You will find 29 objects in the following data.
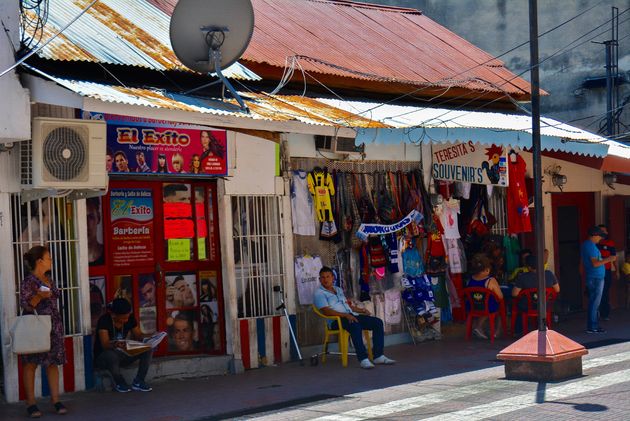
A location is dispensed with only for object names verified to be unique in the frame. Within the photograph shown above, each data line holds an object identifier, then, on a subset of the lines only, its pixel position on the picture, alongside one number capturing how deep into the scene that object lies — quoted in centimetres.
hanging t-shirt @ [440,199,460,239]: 1611
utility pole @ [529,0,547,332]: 1133
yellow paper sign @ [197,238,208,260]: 1315
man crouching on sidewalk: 1134
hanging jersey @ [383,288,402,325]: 1517
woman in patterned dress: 1009
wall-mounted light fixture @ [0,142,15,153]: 1063
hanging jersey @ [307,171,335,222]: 1403
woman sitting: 1544
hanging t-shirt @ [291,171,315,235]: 1384
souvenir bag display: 1528
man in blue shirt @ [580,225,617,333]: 1588
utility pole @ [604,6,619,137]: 2322
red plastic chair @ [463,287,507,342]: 1541
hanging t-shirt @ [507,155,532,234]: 1717
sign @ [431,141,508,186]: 1600
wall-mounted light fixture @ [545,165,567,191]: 1881
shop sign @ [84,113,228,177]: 1163
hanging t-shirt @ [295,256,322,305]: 1381
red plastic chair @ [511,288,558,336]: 1565
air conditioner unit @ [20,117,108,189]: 1050
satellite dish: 1152
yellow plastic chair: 1304
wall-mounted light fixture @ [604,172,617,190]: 2009
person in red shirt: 1719
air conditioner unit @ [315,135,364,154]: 1416
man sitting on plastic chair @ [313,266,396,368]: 1284
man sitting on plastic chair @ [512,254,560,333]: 1567
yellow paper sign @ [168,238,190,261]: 1292
